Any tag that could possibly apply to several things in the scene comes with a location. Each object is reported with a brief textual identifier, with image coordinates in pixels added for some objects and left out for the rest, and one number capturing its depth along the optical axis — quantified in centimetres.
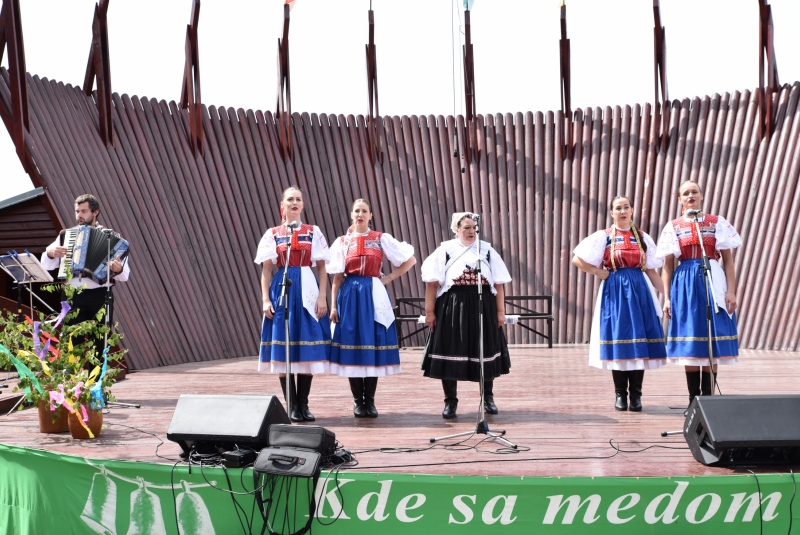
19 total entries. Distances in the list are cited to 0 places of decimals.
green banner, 297
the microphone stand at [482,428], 388
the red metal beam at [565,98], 984
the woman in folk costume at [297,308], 460
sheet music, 539
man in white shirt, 533
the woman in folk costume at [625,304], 483
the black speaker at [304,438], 318
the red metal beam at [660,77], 943
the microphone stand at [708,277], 415
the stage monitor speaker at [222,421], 335
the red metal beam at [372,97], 1004
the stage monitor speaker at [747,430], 309
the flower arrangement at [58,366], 406
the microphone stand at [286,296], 416
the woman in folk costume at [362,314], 479
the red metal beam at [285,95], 957
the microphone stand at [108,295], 527
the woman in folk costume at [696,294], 459
